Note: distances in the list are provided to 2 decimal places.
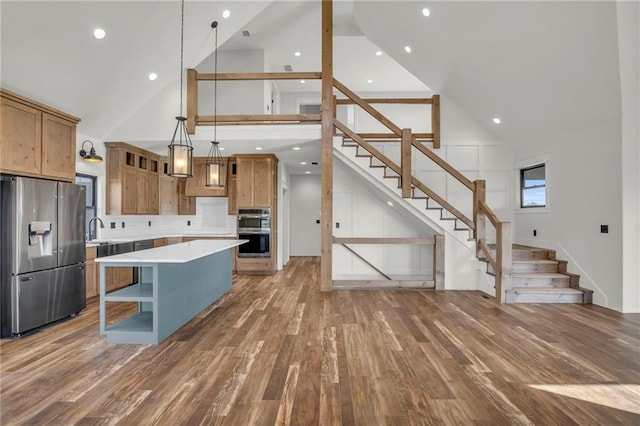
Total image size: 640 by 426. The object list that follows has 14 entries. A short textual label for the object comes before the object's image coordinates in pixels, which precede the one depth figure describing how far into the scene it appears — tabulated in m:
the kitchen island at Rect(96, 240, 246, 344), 3.32
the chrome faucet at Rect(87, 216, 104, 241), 5.80
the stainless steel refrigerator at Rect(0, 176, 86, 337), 3.46
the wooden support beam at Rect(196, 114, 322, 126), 5.84
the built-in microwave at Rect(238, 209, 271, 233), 7.29
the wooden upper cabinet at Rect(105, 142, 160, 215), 6.13
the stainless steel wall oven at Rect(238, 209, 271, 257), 7.29
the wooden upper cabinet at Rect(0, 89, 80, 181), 3.54
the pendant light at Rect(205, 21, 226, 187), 4.38
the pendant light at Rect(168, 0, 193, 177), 3.47
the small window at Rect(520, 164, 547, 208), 6.14
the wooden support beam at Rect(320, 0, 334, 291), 5.71
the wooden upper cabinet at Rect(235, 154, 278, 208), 7.29
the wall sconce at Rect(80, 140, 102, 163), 5.04
